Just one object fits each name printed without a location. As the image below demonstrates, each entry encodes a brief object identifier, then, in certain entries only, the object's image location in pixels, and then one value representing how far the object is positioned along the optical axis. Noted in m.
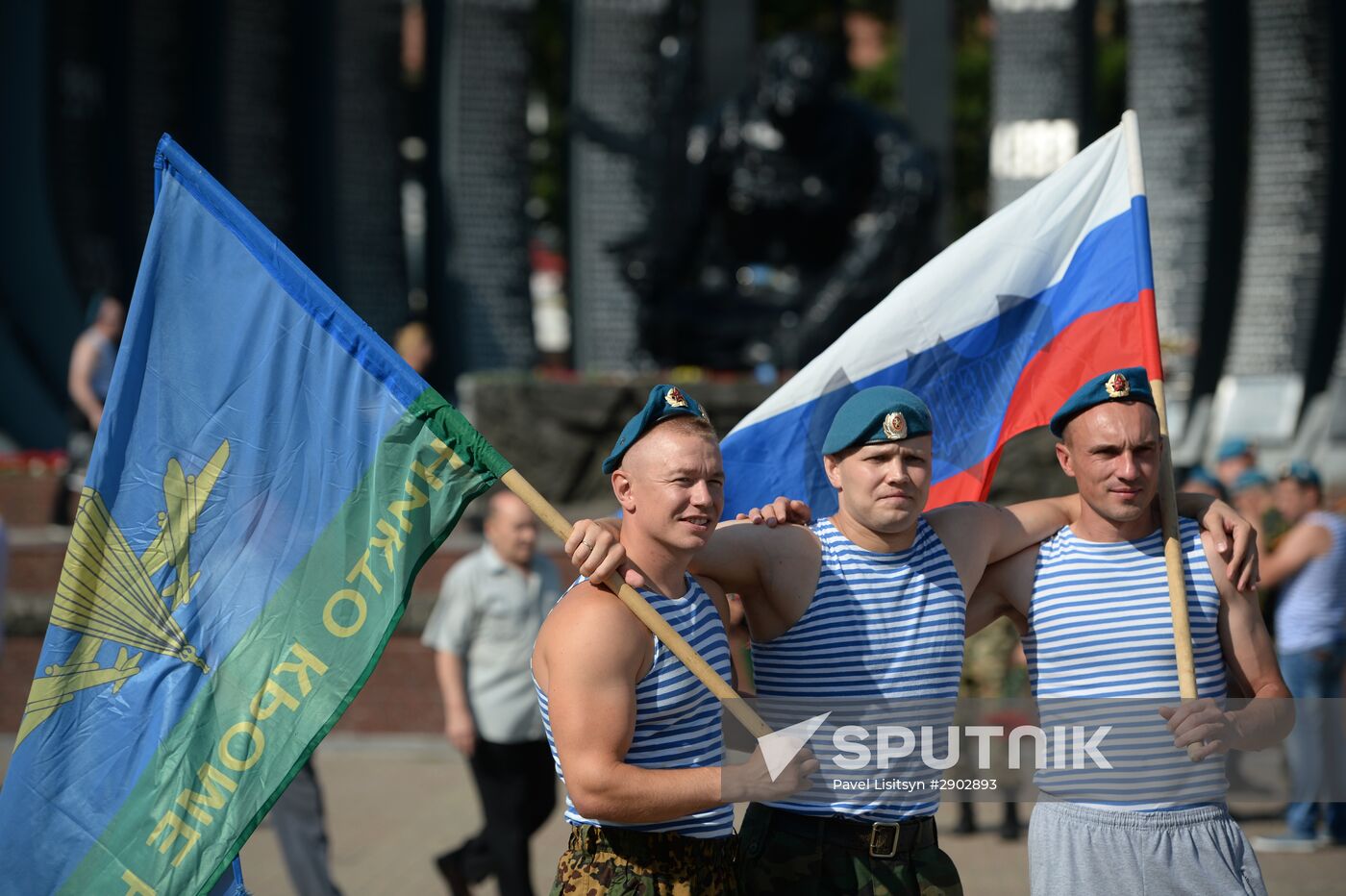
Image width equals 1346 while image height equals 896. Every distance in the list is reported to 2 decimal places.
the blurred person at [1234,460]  19.22
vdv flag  6.85
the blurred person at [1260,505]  16.47
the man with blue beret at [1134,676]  6.86
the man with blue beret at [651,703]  6.18
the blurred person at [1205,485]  15.45
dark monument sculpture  25.83
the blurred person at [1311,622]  14.93
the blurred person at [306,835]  11.41
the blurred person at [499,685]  11.84
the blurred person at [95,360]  20.11
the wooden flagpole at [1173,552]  6.75
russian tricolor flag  8.22
